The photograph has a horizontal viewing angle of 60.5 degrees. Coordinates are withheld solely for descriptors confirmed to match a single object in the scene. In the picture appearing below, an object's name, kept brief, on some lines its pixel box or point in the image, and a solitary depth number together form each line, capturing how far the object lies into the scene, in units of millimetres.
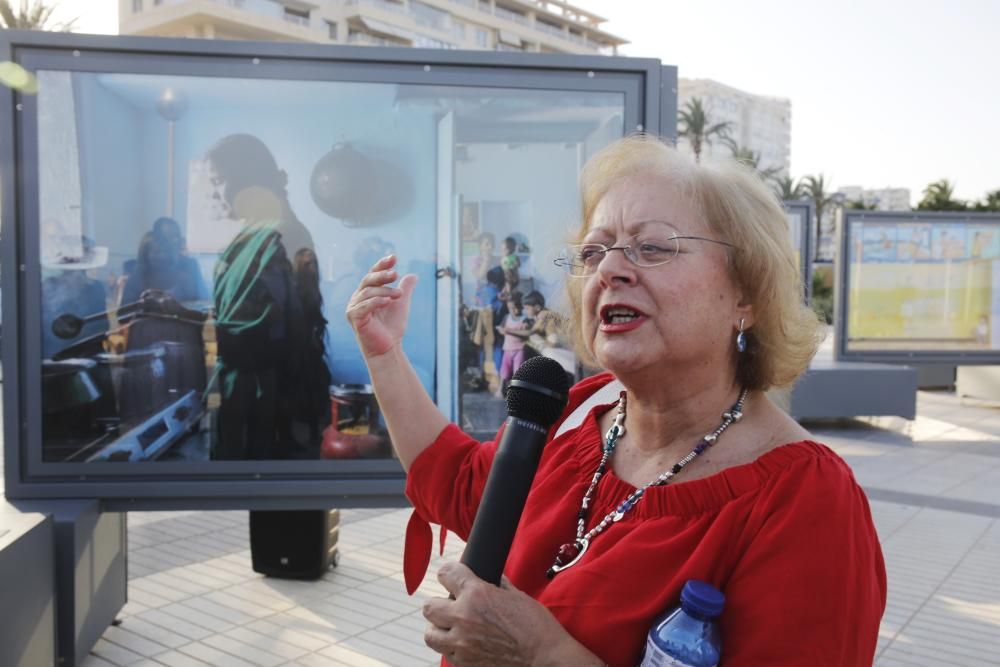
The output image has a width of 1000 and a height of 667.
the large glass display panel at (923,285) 11773
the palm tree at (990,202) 42844
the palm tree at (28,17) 27203
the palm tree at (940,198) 40781
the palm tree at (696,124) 57156
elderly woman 1282
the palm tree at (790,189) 54138
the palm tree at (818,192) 56406
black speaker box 4812
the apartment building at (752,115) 112938
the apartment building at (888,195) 127312
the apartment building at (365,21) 55781
